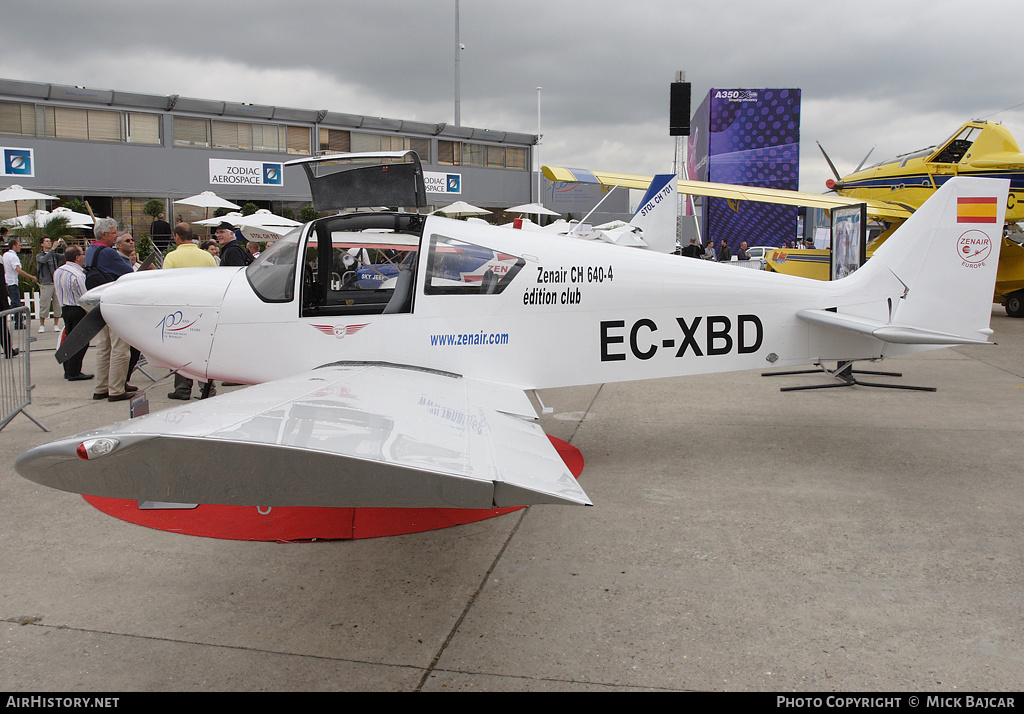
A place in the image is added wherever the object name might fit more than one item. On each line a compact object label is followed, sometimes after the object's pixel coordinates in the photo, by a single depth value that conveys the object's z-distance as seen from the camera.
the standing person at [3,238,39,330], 13.38
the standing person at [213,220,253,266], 8.92
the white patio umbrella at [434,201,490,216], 28.30
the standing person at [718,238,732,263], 24.36
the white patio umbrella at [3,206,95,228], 18.40
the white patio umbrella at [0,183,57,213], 20.41
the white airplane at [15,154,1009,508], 4.82
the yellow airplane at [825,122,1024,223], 14.50
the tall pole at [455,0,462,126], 45.50
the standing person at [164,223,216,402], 7.35
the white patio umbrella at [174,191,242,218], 19.64
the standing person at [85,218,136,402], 7.75
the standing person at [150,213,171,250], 13.61
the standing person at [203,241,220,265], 10.95
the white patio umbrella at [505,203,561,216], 30.13
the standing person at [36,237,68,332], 14.60
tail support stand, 8.44
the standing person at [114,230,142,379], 8.23
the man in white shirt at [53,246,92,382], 8.35
